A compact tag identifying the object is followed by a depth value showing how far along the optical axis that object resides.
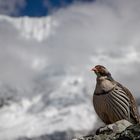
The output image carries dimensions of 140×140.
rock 11.53
